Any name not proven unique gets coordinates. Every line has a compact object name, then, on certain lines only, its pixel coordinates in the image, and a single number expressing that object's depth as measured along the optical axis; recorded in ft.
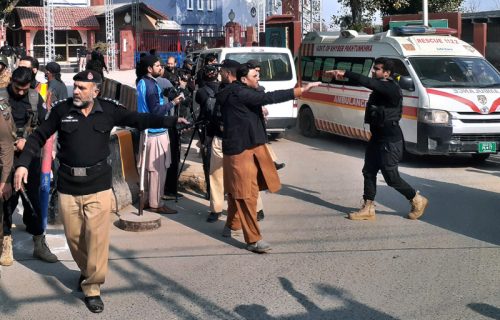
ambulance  35.73
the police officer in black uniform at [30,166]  20.04
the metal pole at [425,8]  56.71
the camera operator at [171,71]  40.40
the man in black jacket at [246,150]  21.50
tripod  27.96
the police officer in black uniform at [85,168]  16.92
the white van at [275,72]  44.39
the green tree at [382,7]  84.17
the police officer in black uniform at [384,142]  25.17
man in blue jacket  26.04
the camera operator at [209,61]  32.57
